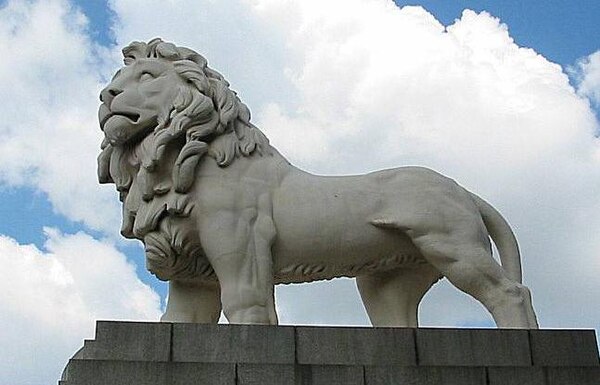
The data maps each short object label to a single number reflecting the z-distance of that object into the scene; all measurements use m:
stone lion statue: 6.04
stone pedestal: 5.11
